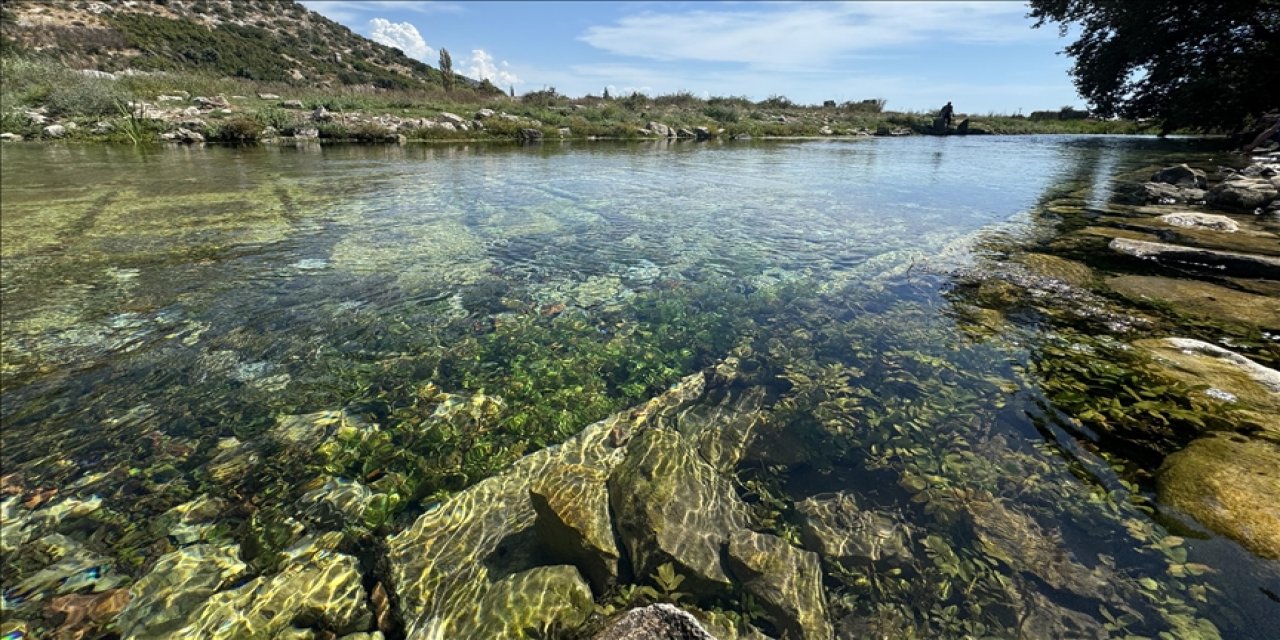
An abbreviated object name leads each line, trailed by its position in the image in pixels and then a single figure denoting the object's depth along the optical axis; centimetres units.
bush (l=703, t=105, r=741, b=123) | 5057
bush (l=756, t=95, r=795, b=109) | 6644
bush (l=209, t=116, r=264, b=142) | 2503
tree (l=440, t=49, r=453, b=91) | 5231
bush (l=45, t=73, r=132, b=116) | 2719
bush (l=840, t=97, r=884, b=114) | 7025
